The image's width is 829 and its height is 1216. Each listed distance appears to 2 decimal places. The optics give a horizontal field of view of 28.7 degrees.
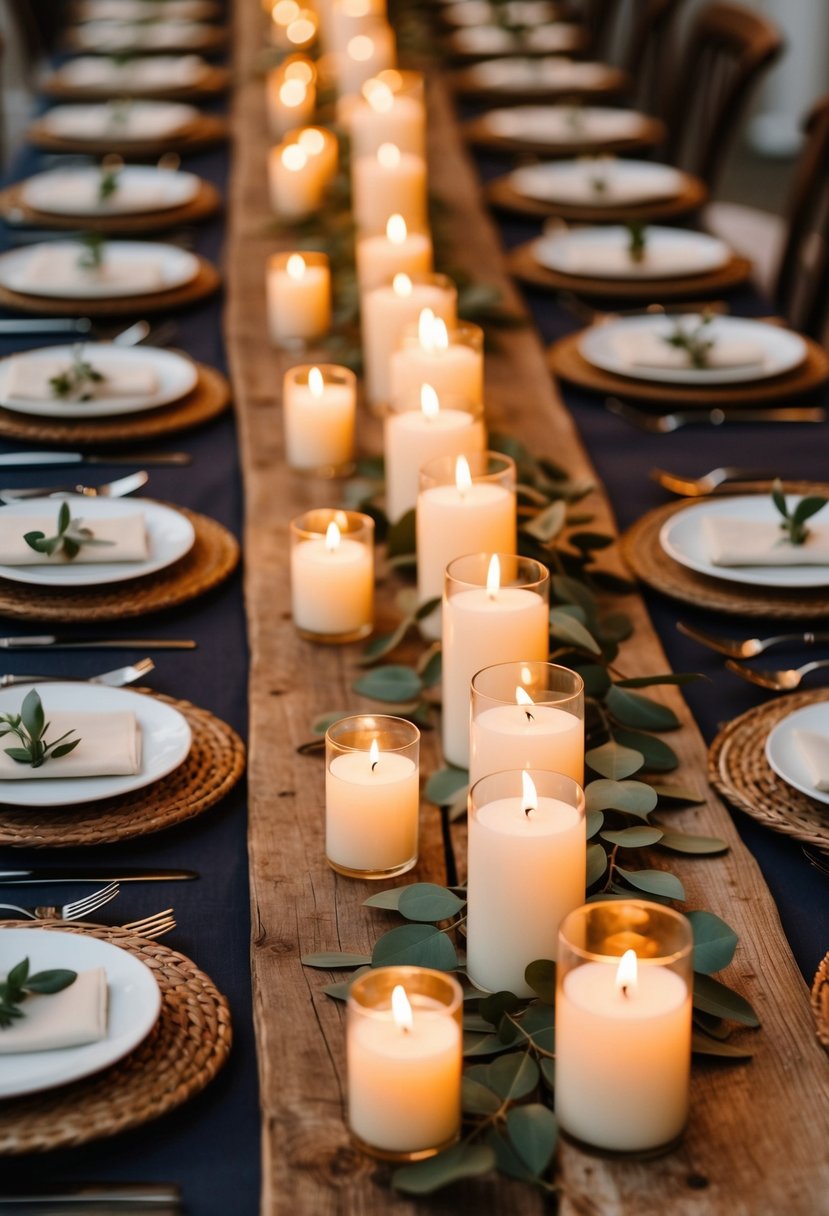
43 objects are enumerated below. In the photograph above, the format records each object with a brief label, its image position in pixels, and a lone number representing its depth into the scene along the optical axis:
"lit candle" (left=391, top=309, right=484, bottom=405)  1.88
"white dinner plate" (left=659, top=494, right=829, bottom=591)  1.64
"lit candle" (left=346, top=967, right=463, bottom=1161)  0.87
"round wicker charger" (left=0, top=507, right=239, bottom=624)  1.58
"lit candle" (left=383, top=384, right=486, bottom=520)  1.67
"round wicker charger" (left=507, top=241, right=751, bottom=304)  2.54
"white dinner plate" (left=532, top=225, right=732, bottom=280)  2.58
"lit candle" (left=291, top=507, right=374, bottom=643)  1.54
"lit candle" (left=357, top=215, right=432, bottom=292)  2.22
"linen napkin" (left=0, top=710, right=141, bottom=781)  1.27
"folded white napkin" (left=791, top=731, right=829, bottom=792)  1.26
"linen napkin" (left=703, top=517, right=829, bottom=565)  1.65
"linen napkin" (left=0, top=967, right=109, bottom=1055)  0.97
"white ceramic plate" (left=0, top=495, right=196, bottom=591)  1.61
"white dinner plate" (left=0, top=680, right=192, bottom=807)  1.25
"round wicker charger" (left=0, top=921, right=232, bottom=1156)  0.94
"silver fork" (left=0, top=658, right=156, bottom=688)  1.42
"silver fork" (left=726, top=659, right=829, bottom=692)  1.49
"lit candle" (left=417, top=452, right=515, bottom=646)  1.50
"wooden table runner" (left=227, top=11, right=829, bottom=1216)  0.90
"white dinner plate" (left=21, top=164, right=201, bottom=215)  2.86
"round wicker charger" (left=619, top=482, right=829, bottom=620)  1.61
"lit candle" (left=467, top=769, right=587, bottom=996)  1.00
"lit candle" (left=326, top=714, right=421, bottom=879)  1.17
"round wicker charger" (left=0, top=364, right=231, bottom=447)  1.99
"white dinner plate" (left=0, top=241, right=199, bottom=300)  2.43
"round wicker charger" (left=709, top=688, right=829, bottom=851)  1.26
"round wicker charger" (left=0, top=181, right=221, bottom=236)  2.83
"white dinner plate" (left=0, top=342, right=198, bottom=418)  2.01
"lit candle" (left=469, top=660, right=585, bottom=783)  1.13
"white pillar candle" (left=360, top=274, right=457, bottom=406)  2.06
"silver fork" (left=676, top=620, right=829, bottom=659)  1.55
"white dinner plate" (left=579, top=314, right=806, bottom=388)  2.18
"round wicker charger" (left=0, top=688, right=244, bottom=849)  1.23
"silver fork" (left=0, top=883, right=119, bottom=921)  1.14
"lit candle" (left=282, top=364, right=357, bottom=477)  1.91
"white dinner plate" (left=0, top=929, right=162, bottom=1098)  0.96
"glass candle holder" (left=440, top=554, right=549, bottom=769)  1.30
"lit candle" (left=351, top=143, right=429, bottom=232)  2.52
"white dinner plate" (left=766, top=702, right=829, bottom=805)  1.27
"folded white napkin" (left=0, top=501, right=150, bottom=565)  1.63
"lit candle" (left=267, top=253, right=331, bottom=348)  2.29
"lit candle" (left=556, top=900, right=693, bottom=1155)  0.88
